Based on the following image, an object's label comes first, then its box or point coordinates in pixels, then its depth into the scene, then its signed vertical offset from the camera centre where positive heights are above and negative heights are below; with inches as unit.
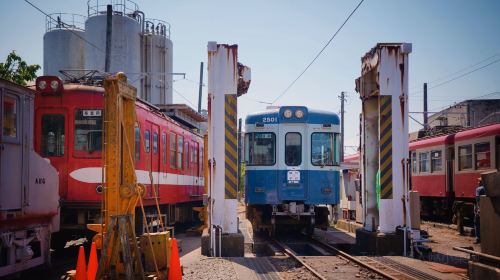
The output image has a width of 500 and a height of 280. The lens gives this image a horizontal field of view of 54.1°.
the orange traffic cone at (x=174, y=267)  276.4 -58.3
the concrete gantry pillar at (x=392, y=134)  427.5 +26.1
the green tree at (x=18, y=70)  679.7 +131.1
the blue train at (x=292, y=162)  532.7 +1.9
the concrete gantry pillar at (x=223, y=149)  411.5 +12.6
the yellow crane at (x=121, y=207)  253.9 -22.9
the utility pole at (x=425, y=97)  1353.0 +183.8
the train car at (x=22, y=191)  287.6 -17.1
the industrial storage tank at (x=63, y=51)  1325.0 +307.6
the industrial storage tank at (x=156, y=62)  1348.4 +288.3
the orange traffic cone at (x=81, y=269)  265.7 -57.2
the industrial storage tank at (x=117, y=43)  1245.9 +315.2
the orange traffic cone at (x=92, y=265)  262.8 -54.5
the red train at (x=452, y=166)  642.2 -4.3
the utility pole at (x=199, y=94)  1456.7 +208.0
